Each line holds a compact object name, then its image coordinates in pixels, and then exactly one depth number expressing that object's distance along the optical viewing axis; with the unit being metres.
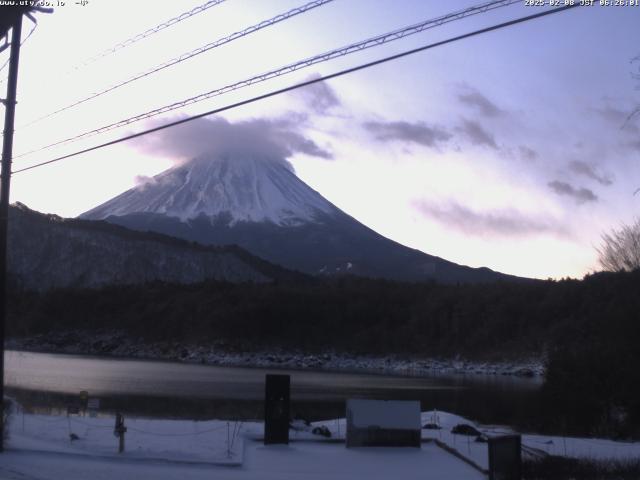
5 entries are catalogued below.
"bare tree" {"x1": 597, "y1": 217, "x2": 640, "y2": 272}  53.72
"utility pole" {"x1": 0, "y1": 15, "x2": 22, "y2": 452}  17.22
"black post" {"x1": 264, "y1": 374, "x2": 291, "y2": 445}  18.97
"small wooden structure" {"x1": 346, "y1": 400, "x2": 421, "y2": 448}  19.27
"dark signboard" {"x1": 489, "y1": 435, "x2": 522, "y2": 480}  14.28
